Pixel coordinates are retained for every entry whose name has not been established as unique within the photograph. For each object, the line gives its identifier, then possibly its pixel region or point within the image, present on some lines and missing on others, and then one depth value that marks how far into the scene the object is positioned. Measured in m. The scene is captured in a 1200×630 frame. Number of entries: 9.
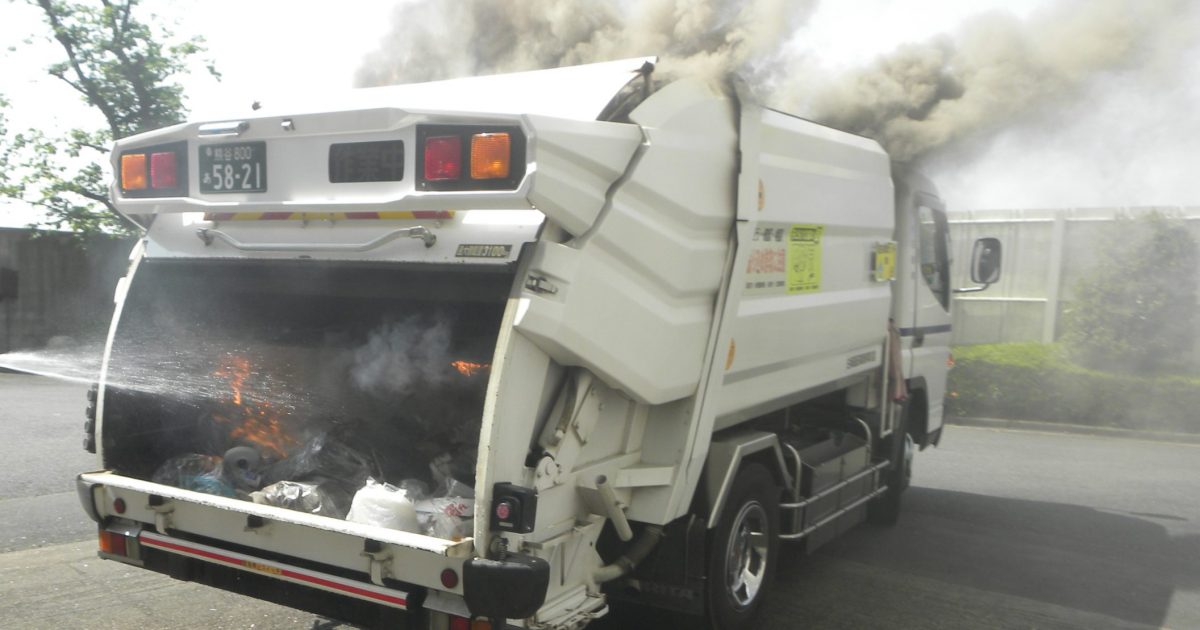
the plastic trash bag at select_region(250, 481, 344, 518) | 3.79
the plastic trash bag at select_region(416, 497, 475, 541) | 3.52
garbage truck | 3.26
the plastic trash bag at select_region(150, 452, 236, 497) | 4.05
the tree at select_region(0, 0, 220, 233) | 14.95
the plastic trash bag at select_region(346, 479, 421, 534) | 3.51
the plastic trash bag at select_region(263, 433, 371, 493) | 4.09
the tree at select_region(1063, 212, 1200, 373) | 13.35
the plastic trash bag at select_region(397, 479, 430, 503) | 3.82
